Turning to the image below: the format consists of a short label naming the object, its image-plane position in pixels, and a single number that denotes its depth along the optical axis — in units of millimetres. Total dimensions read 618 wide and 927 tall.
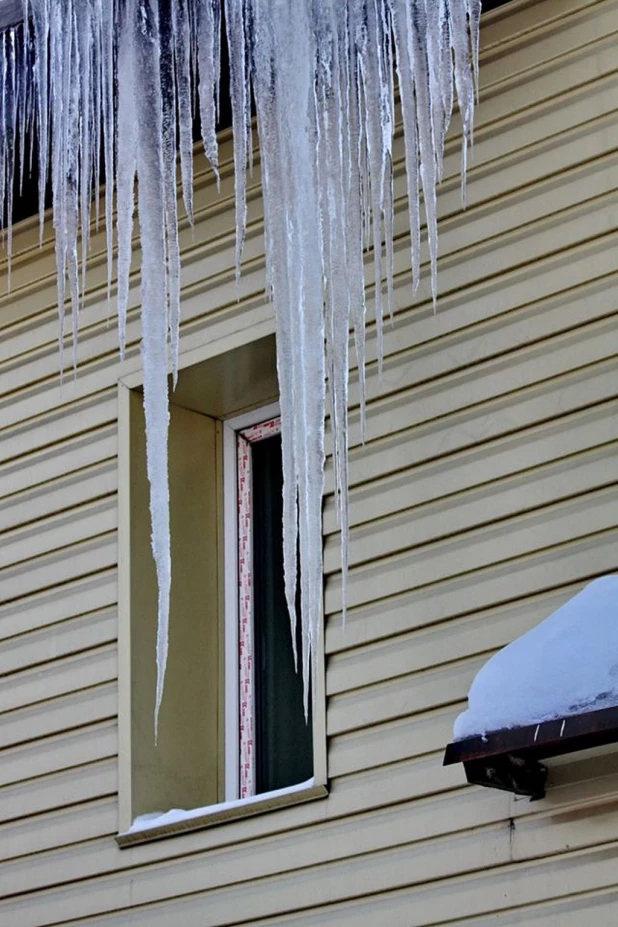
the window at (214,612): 11725
